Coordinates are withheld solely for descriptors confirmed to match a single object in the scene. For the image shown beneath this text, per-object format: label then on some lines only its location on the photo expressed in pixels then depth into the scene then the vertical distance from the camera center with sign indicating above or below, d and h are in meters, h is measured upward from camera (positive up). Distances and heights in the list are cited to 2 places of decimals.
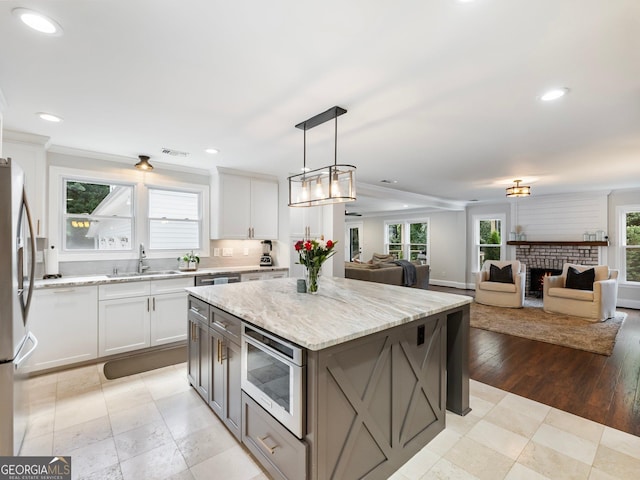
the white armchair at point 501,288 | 5.92 -0.97
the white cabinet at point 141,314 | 3.39 -0.89
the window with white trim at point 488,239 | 8.09 +0.01
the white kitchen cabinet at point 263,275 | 4.48 -0.55
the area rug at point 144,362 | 3.16 -1.37
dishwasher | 4.02 -0.53
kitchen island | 1.48 -0.80
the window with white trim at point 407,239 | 9.38 +0.01
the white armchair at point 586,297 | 5.01 -0.99
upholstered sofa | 6.38 -0.71
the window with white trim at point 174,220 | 4.29 +0.28
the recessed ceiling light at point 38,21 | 1.42 +1.06
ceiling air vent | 3.65 +1.06
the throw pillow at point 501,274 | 6.14 -0.71
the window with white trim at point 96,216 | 3.72 +0.29
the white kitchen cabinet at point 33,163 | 3.05 +0.79
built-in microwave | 1.49 -0.75
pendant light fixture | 2.43 +0.47
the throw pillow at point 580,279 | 5.34 -0.71
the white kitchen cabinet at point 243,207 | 4.54 +0.51
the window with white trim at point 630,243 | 6.13 -0.07
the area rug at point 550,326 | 4.01 -1.34
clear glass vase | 2.59 -0.33
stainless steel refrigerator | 1.71 -0.42
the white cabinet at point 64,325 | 3.03 -0.89
